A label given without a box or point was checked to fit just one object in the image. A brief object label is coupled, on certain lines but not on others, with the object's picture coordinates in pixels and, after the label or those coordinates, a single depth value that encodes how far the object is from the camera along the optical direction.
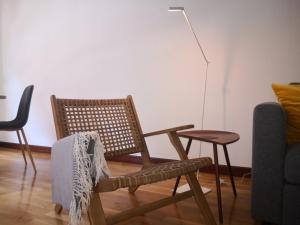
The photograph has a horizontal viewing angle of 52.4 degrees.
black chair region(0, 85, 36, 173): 2.80
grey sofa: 1.46
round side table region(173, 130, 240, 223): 1.75
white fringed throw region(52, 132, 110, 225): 1.24
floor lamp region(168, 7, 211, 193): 2.25
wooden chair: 1.24
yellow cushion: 1.61
